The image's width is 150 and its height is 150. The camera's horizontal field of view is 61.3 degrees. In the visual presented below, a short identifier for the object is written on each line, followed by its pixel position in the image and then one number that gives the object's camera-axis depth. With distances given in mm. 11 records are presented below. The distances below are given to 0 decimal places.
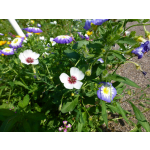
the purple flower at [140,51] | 158
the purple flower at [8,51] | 269
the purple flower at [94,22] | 154
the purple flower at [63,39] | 229
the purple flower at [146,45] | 155
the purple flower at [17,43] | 259
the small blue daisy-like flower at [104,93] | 181
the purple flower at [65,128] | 244
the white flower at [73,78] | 173
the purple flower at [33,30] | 291
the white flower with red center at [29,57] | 214
